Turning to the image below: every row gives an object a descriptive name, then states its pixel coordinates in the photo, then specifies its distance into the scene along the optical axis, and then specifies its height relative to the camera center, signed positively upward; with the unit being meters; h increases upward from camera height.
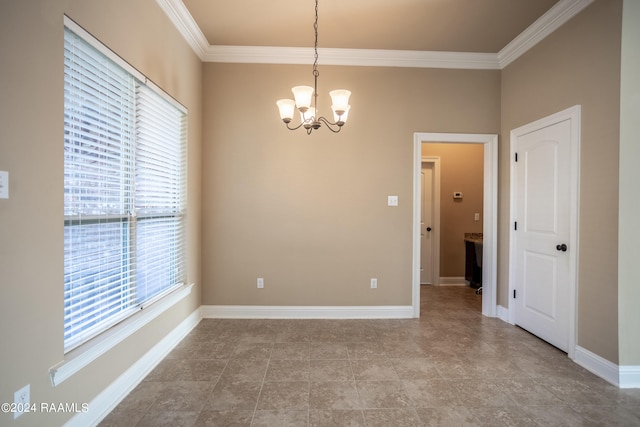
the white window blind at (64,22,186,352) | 1.61 +0.13
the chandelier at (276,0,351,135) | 2.19 +0.77
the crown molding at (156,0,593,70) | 3.32 +1.74
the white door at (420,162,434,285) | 5.21 -0.20
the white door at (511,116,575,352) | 2.68 -0.21
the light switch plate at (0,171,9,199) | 1.22 +0.10
